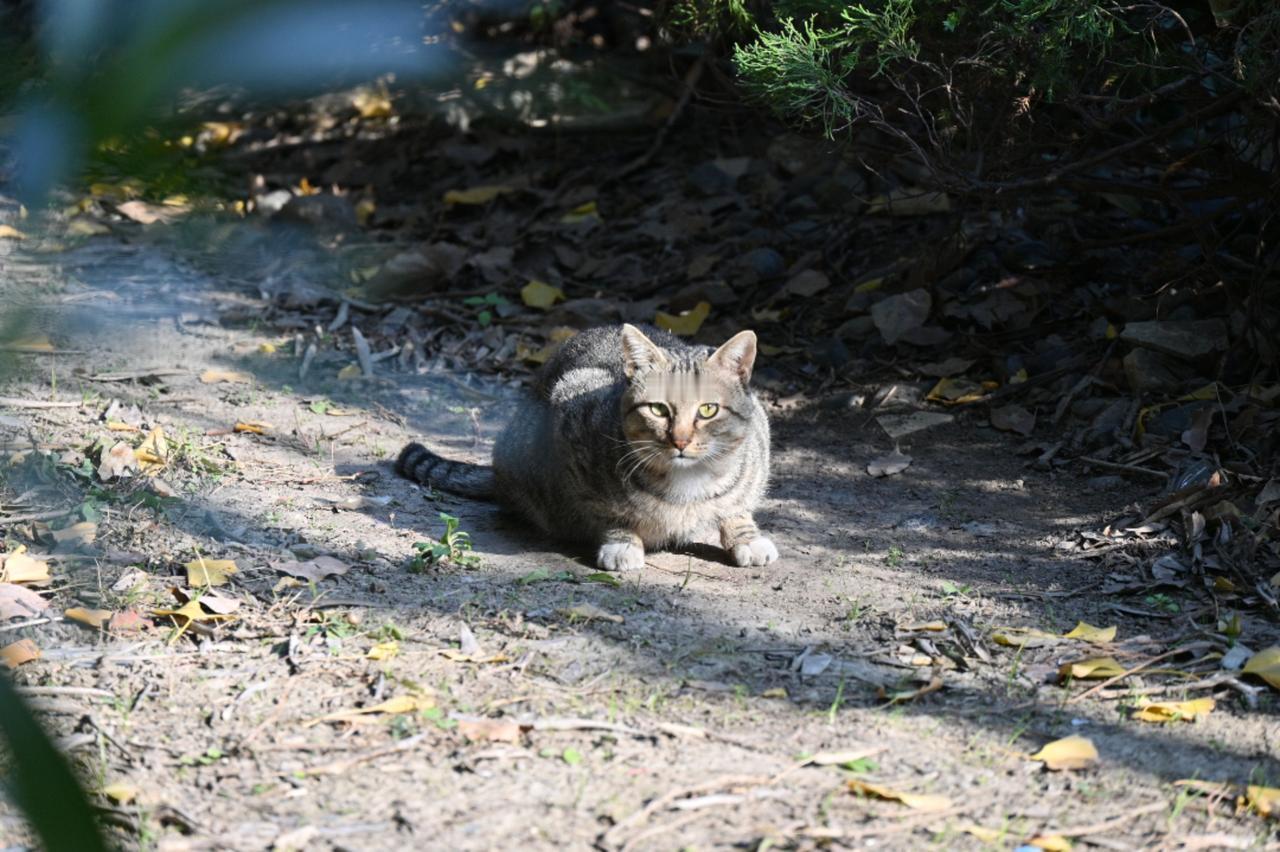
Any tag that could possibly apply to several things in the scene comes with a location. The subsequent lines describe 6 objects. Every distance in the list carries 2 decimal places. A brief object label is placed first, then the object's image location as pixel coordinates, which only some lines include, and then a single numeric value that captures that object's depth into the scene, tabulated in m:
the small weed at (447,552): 9.23
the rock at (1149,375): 11.92
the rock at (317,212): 17.41
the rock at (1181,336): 11.91
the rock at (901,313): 13.91
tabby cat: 10.16
